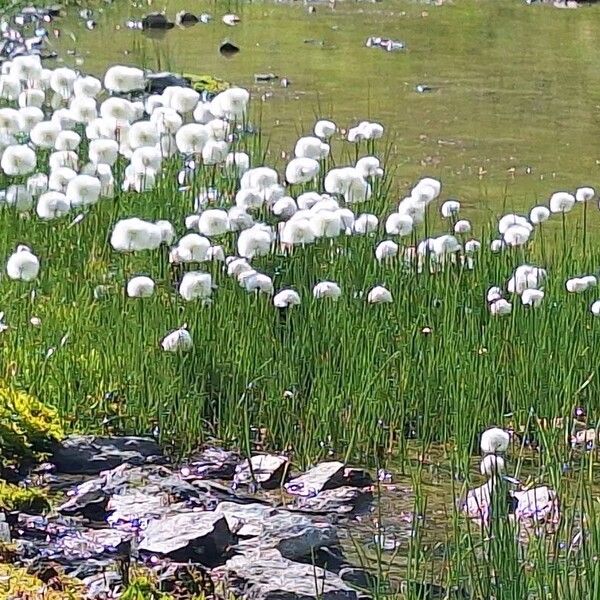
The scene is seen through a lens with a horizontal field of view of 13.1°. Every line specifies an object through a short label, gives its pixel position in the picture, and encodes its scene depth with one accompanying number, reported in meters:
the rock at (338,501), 6.86
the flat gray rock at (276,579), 5.31
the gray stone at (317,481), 7.08
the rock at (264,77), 23.13
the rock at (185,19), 31.87
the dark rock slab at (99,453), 6.95
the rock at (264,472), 7.11
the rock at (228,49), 26.63
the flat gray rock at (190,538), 5.64
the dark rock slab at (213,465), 7.23
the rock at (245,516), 6.05
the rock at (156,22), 30.09
